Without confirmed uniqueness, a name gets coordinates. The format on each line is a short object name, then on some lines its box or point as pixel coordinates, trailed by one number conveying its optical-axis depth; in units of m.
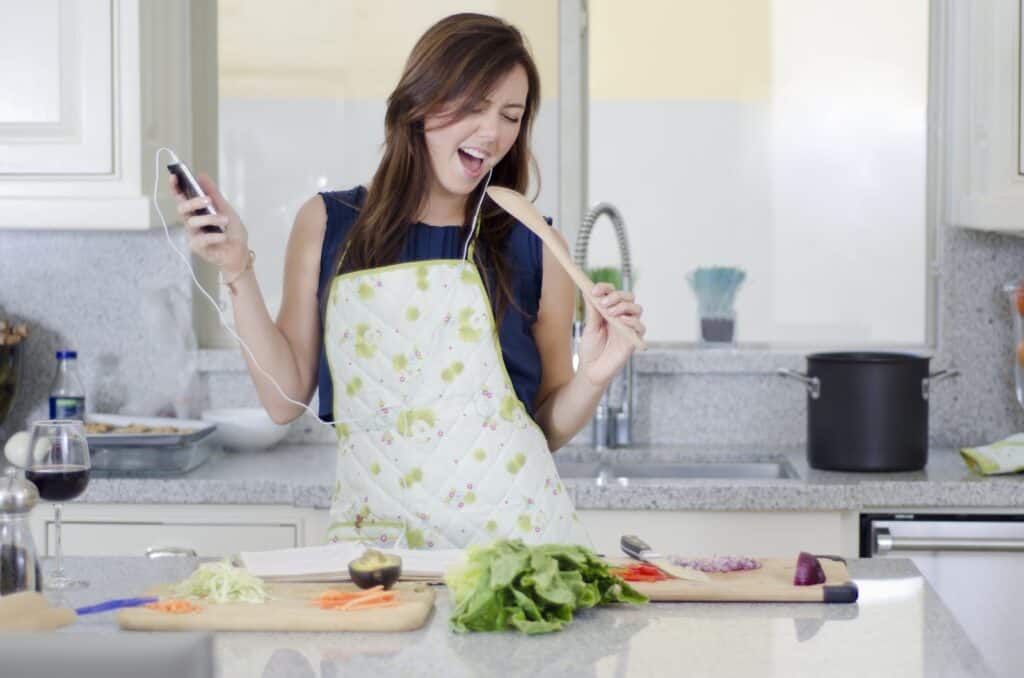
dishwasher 2.98
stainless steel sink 3.43
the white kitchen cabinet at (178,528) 3.05
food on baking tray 3.24
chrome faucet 3.46
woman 2.32
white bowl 3.44
